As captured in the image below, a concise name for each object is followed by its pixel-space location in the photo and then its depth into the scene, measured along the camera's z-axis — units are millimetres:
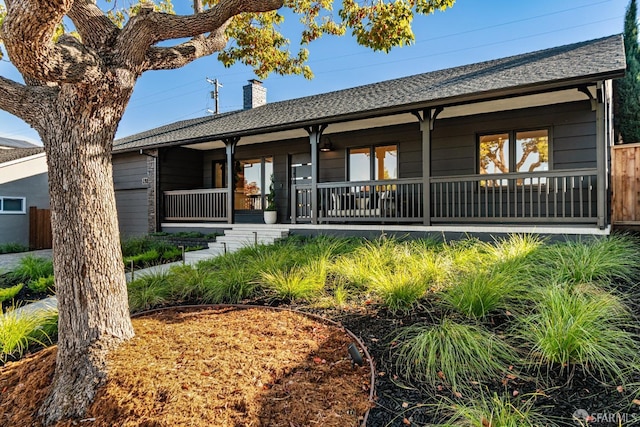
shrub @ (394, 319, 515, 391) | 2334
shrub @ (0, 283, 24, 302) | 5058
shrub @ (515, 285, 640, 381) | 2246
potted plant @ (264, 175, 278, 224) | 10539
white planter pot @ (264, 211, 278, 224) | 10523
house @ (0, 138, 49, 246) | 12367
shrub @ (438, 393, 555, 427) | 1818
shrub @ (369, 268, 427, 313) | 3420
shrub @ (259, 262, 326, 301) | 4016
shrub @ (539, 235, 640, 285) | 3686
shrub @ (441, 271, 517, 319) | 3045
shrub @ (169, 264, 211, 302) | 4508
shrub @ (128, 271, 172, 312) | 4191
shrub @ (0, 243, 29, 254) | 10984
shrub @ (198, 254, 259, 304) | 4285
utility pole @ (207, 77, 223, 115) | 26797
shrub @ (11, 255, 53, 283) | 6441
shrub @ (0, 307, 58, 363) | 3266
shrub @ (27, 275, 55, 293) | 5645
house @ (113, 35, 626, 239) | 6738
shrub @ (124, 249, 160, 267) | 7750
